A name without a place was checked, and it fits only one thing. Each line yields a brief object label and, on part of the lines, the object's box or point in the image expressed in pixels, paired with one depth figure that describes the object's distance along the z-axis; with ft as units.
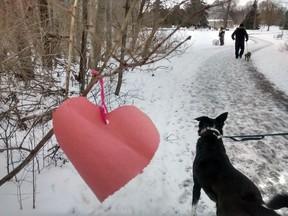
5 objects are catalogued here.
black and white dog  5.63
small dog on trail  40.50
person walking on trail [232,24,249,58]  40.26
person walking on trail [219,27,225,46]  65.92
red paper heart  2.45
